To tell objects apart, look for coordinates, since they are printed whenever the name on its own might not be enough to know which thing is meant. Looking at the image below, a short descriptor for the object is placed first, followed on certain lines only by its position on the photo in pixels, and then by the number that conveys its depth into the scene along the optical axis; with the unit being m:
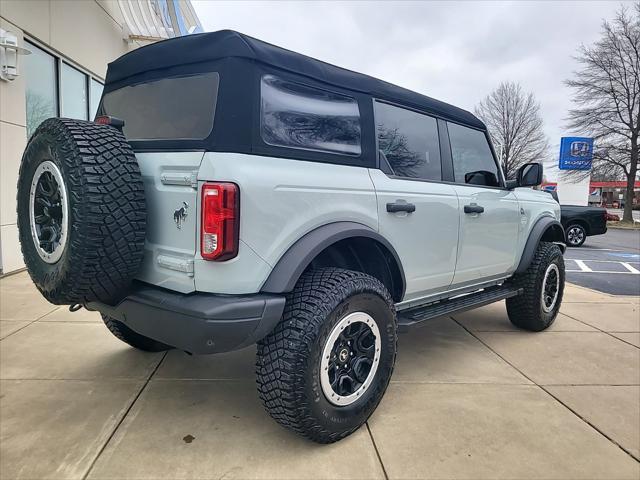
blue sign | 28.06
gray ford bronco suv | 2.08
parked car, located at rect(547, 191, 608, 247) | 14.09
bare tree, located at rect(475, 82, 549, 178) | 38.72
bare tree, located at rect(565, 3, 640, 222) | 27.33
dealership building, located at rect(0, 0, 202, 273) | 6.26
